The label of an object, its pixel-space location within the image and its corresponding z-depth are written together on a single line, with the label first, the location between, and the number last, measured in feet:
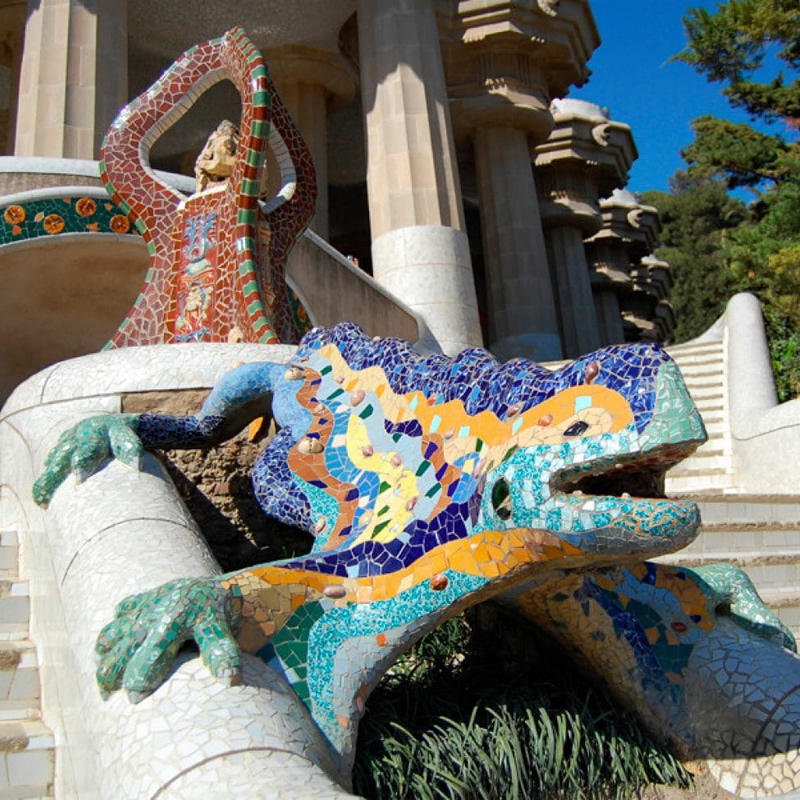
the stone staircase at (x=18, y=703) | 8.75
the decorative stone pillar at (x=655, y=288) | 99.81
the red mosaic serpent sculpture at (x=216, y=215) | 16.12
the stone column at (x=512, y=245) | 60.13
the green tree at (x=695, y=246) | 122.83
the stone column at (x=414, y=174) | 44.11
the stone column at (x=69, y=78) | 38.17
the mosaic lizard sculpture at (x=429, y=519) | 7.88
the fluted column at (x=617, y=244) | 88.89
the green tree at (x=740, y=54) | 46.50
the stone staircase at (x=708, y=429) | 28.07
